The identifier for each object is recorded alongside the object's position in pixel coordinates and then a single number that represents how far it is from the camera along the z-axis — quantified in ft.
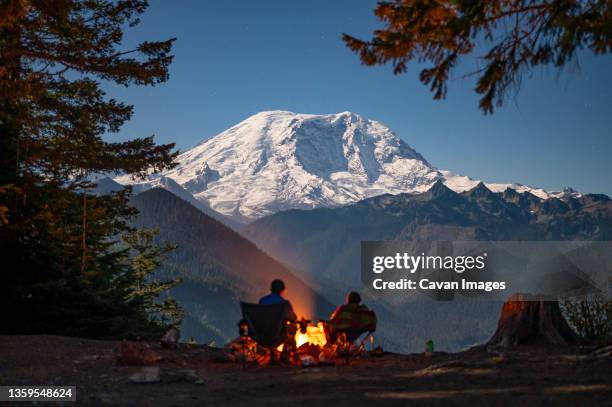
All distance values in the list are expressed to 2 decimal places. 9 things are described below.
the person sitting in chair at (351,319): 27.76
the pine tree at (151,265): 78.63
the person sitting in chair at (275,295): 26.86
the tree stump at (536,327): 31.81
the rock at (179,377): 22.09
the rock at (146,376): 21.77
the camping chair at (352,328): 27.76
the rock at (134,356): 25.80
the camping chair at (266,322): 25.32
